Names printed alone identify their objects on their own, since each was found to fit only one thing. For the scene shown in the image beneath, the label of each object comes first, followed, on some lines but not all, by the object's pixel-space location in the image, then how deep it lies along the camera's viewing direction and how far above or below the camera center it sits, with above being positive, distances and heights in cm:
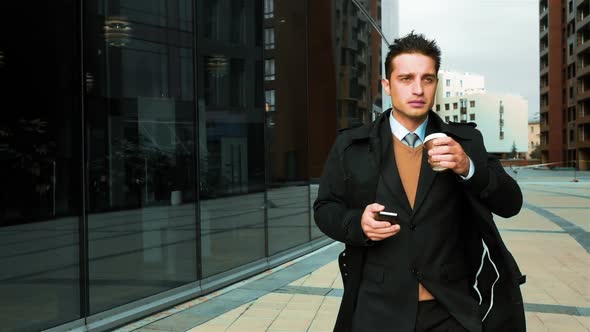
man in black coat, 210 -28
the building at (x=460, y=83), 14288 +1692
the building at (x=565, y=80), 6569 +875
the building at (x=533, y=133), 15538 +449
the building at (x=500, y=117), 10819 +635
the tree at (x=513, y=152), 11896 -42
